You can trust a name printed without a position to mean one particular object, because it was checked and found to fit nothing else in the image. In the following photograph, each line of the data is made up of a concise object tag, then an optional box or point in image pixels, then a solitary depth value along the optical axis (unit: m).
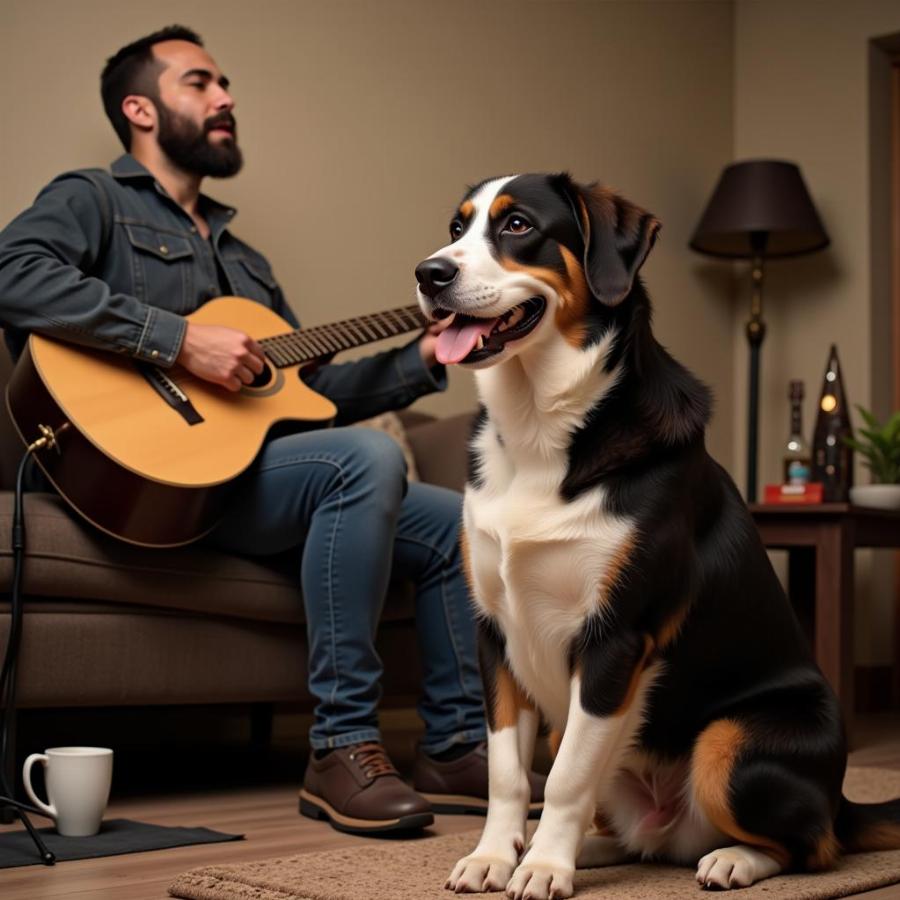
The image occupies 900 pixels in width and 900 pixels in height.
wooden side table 3.01
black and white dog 1.35
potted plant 3.42
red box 3.35
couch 1.92
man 1.95
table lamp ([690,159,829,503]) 3.93
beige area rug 1.33
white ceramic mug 1.67
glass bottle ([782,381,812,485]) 3.44
